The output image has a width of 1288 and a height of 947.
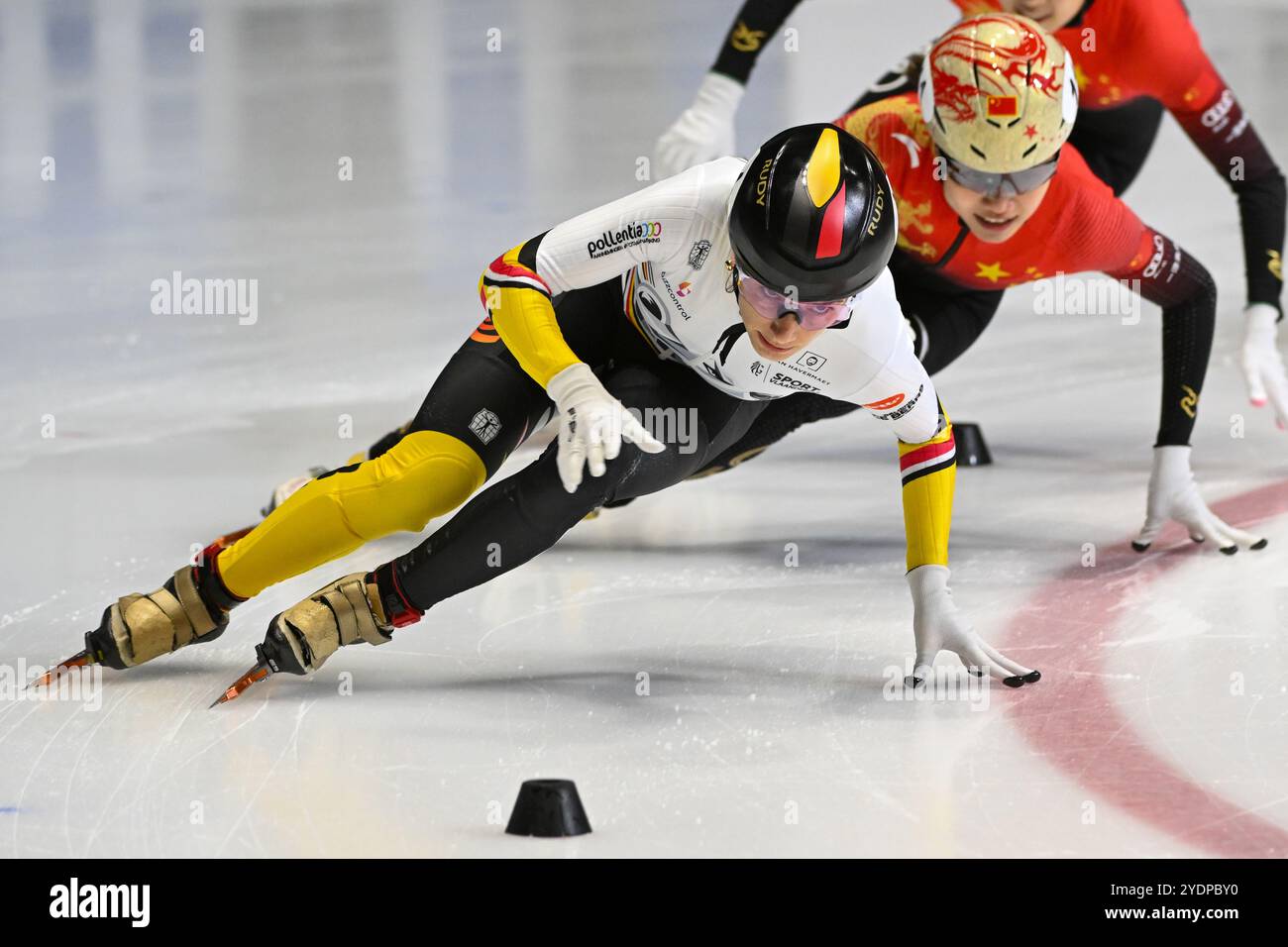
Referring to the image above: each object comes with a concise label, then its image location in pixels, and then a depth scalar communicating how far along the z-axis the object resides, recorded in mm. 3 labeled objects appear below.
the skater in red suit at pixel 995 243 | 7410
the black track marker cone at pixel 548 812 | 5227
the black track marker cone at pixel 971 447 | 10055
